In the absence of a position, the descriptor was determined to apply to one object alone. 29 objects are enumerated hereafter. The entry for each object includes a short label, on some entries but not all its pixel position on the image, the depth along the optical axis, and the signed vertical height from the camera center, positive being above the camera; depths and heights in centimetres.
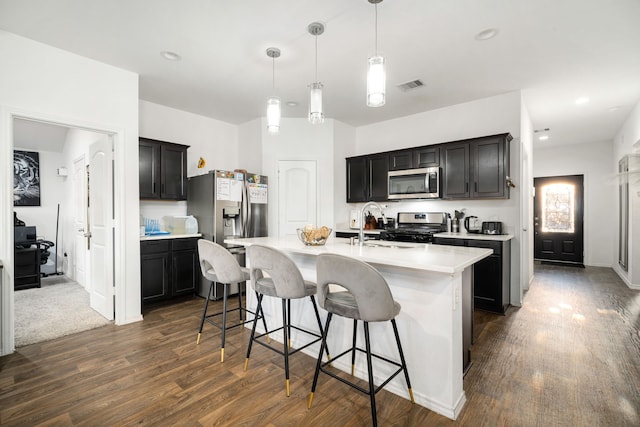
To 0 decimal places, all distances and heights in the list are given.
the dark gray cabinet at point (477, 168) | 389 +57
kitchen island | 184 -71
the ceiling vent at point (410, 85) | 374 +157
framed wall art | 564 +61
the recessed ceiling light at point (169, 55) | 304 +157
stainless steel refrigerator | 421 +6
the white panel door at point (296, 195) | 504 +26
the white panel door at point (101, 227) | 344 -19
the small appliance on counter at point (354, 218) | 545 -14
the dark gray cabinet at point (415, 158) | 448 +80
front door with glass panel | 690 -21
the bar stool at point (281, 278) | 210 -47
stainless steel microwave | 443 +41
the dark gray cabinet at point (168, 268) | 381 -75
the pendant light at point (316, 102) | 253 +90
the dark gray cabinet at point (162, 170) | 405 +57
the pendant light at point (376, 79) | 205 +89
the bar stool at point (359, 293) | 164 -45
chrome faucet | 253 -19
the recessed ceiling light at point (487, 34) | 265 +156
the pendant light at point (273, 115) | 282 +89
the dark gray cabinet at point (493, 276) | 364 -80
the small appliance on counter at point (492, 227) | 408 -22
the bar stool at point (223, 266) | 255 -46
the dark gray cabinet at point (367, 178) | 504 +56
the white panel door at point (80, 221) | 467 -15
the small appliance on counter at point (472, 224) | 434 -20
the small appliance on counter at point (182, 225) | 436 -20
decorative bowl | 254 -21
